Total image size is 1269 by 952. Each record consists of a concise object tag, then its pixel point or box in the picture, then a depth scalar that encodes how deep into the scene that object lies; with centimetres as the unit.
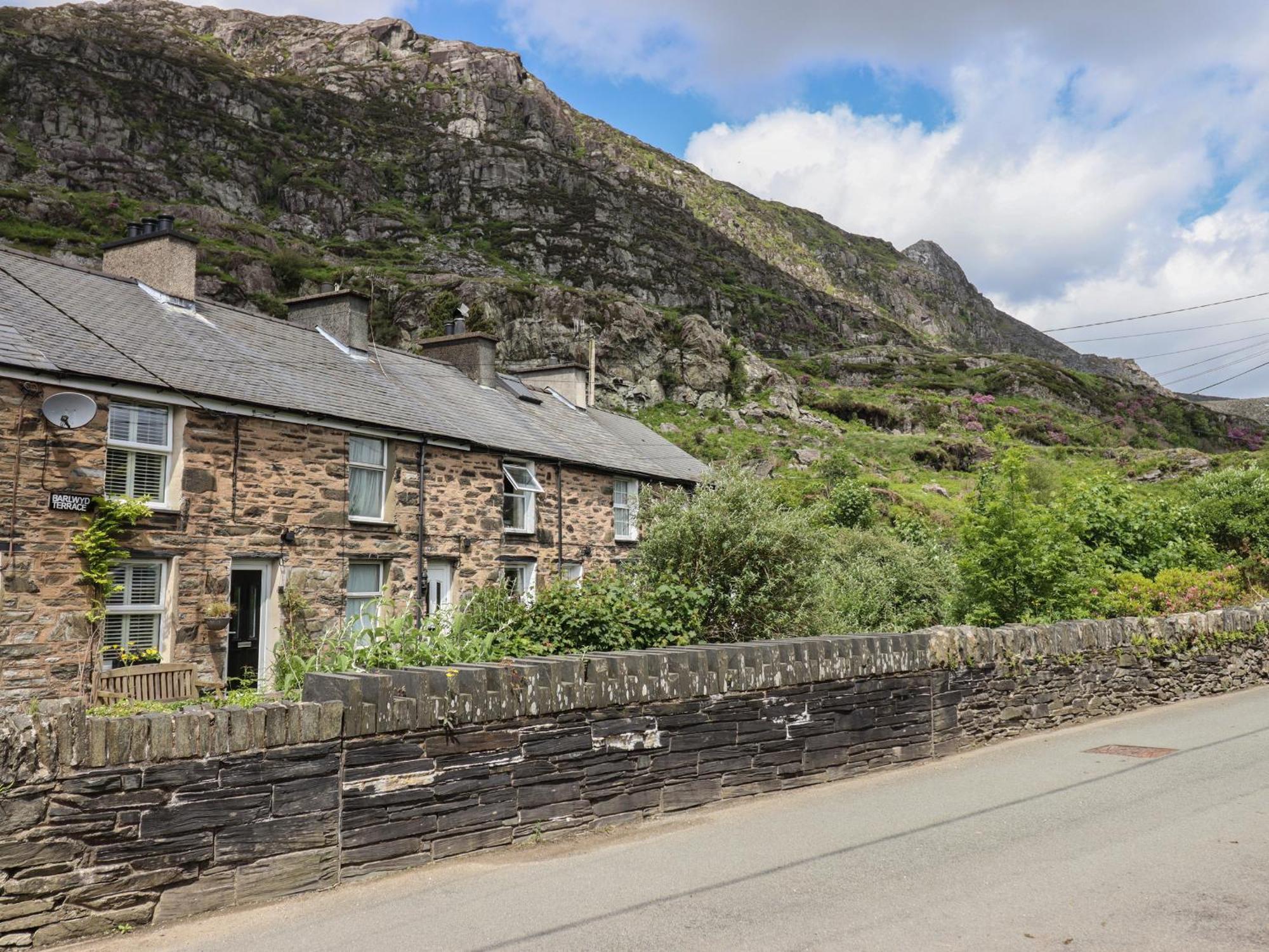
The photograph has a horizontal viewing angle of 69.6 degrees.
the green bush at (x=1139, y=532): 2227
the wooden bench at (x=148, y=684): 1373
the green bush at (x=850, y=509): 3450
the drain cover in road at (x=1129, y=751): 1071
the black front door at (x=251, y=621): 1605
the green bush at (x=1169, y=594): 1725
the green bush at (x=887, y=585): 1981
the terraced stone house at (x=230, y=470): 1370
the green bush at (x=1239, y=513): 2277
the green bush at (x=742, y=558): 1483
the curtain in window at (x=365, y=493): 1844
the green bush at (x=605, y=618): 1058
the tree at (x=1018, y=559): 1577
